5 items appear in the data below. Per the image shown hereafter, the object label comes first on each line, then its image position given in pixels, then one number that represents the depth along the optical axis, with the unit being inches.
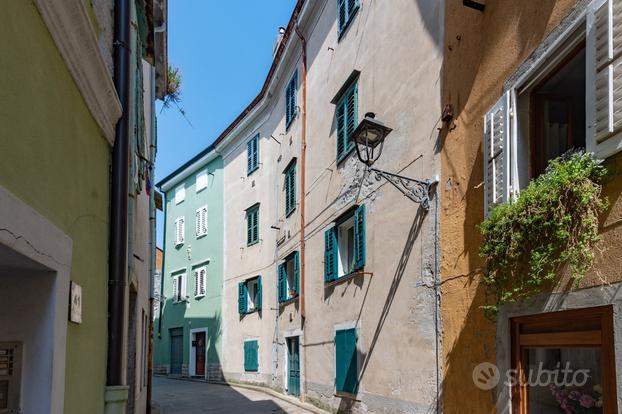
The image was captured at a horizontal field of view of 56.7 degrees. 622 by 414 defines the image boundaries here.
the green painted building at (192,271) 855.1
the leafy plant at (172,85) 443.8
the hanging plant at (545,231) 157.1
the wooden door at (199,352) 882.6
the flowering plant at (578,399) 163.0
